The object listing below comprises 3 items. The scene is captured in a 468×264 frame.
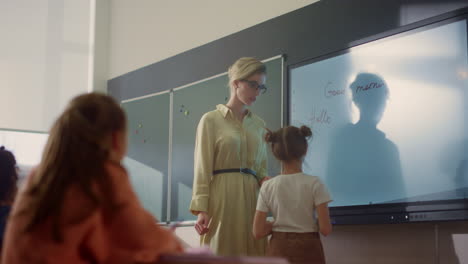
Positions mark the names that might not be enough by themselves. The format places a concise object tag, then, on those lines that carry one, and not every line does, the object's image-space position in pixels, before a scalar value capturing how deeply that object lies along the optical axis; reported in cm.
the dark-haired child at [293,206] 245
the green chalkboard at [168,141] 470
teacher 293
